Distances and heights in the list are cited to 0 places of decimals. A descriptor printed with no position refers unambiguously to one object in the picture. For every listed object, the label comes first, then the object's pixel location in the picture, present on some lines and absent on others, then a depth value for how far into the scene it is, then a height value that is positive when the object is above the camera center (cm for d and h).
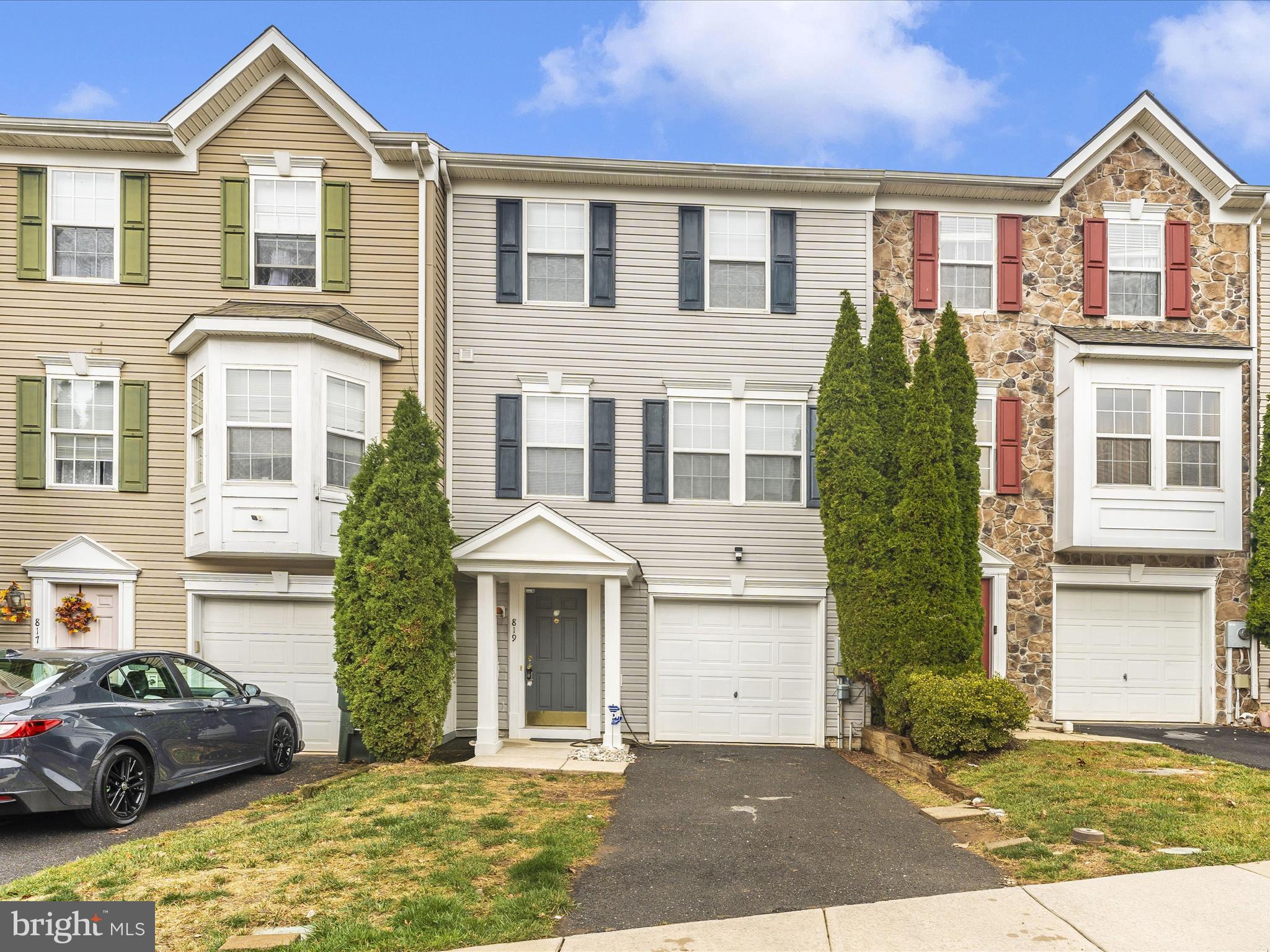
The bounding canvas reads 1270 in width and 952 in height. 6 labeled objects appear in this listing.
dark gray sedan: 665 -225
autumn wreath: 1131 -187
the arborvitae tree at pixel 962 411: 1104 +91
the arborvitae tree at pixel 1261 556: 1223 -108
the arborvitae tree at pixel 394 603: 985 -149
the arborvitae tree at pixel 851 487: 1083 -11
